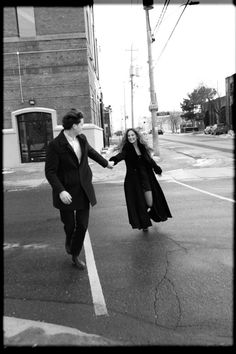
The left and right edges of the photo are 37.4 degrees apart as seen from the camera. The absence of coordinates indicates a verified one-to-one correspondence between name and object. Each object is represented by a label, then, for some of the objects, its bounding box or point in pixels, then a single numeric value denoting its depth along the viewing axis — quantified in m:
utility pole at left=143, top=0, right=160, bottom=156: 18.46
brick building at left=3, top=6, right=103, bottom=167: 18.73
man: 4.02
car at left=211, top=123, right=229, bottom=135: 53.14
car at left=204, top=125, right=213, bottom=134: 58.94
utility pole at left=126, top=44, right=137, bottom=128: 42.40
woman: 5.46
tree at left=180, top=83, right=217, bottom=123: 75.75
